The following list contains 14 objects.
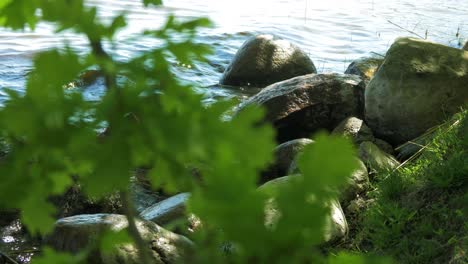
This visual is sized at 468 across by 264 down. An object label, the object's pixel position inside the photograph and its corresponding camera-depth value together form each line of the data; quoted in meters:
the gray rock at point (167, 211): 9.41
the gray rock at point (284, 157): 10.69
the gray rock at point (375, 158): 9.57
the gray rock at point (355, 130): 11.34
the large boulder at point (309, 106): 12.77
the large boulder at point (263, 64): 19.12
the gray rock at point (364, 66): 17.52
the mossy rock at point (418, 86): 10.50
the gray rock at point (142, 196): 11.53
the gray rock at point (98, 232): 8.01
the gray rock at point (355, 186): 9.12
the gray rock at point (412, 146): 9.84
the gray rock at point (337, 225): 8.02
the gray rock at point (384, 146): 10.84
